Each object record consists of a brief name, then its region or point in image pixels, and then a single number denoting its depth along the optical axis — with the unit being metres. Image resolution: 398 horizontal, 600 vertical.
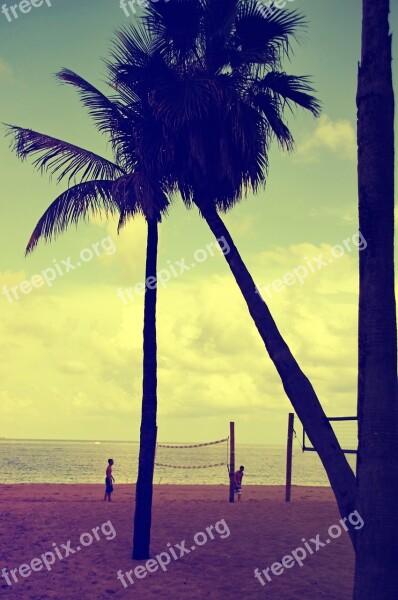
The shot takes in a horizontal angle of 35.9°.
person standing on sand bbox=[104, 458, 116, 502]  21.89
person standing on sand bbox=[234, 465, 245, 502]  21.52
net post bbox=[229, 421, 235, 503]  21.33
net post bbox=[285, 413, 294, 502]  22.85
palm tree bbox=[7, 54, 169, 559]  13.01
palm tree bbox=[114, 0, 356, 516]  11.44
